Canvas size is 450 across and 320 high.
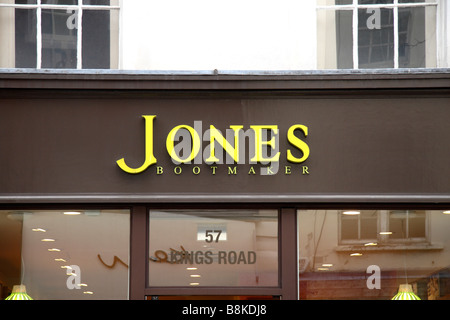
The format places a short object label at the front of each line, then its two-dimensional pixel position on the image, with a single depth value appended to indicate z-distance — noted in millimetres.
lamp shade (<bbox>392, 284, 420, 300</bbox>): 9891
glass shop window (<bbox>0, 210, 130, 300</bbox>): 9922
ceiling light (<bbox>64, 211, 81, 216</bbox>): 10094
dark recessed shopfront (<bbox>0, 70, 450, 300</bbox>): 9953
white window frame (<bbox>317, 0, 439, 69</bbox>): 10539
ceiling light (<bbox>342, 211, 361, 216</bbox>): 10055
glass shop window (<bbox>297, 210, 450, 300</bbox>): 9938
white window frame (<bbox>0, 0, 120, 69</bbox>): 10492
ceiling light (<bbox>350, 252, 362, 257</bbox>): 10023
